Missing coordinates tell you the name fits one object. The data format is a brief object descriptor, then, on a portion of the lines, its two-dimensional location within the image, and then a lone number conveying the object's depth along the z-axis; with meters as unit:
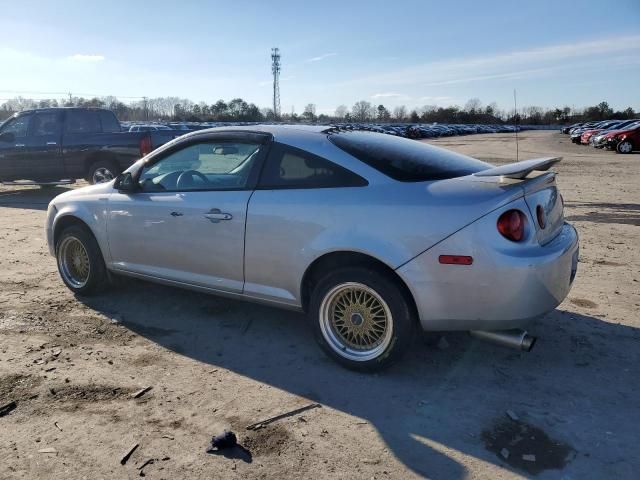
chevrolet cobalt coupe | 3.30
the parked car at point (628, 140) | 28.11
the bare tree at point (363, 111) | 147.12
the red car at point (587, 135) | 37.53
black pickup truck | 12.32
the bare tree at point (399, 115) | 154.38
